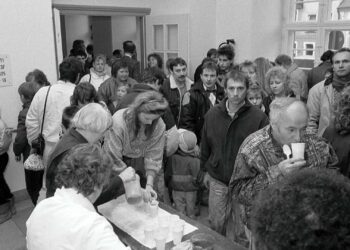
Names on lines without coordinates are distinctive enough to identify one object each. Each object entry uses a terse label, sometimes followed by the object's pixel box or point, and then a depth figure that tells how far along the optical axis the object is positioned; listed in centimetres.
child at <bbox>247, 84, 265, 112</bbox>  338
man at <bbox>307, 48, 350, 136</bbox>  304
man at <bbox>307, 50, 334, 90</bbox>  426
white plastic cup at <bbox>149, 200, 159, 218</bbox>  207
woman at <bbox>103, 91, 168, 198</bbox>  239
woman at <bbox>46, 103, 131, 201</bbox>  202
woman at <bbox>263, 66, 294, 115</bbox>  349
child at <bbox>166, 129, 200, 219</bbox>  321
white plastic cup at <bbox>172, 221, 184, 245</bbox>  178
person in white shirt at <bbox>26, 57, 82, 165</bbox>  317
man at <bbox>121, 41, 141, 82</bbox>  422
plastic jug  215
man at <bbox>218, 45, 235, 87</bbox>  436
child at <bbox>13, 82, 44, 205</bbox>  341
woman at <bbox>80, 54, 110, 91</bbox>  459
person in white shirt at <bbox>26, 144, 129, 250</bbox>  131
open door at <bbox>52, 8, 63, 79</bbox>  430
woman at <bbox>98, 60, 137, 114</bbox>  386
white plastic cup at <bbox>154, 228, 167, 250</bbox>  171
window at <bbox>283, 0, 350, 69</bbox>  526
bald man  185
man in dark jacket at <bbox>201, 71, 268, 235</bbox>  258
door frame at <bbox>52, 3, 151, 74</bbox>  480
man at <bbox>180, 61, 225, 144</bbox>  346
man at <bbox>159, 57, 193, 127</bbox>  396
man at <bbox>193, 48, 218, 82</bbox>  490
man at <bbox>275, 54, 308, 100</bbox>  412
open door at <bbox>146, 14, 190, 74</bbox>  573
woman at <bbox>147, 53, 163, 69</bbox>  508
